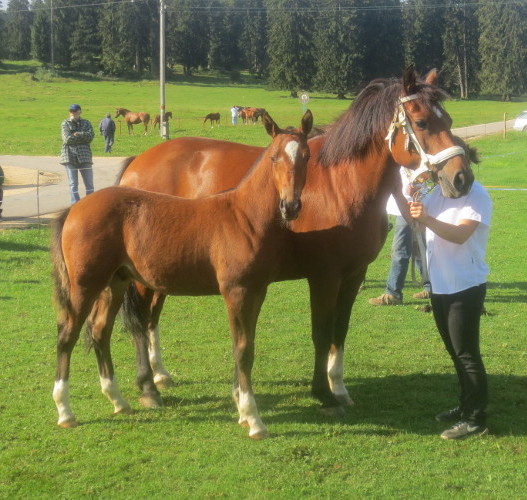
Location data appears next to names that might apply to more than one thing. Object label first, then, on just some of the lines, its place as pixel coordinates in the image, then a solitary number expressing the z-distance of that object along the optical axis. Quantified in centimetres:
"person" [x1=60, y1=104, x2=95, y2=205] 1434
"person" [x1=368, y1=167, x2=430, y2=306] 923
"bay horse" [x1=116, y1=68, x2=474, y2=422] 507
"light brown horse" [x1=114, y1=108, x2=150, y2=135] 4266
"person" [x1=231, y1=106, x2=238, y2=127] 4916
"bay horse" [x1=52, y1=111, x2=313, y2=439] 509
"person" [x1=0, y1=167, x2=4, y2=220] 1532
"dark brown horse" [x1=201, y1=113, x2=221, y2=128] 4566
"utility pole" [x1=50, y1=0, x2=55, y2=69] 9259
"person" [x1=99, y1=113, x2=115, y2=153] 3238
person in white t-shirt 492
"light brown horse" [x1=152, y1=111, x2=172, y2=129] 4119
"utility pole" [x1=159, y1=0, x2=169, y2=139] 3189
